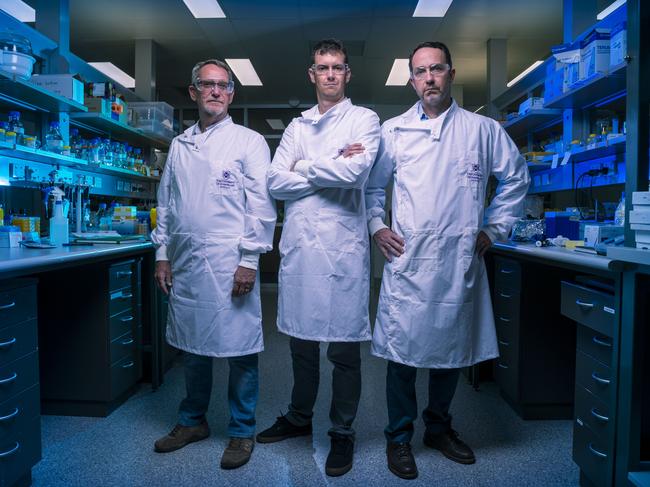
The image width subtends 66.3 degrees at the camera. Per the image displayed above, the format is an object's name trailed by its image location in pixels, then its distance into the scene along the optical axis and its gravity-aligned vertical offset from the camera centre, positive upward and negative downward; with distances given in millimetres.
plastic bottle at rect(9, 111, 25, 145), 2727 +565
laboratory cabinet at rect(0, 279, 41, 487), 1491 -502
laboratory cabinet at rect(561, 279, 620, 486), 1459 -475
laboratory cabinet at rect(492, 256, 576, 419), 2309 -570
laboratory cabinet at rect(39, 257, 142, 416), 2268 -531
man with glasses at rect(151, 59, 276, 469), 1837 -86
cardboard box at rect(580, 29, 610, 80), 2598 +921
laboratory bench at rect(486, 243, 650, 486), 1386 -458
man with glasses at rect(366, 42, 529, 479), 1750 -34
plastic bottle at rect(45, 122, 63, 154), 3000 +520
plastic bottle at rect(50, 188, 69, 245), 2307 -7
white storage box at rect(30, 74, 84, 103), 3043 +870
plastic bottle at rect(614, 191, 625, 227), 2100 +46
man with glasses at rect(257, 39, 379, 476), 1778 -39
